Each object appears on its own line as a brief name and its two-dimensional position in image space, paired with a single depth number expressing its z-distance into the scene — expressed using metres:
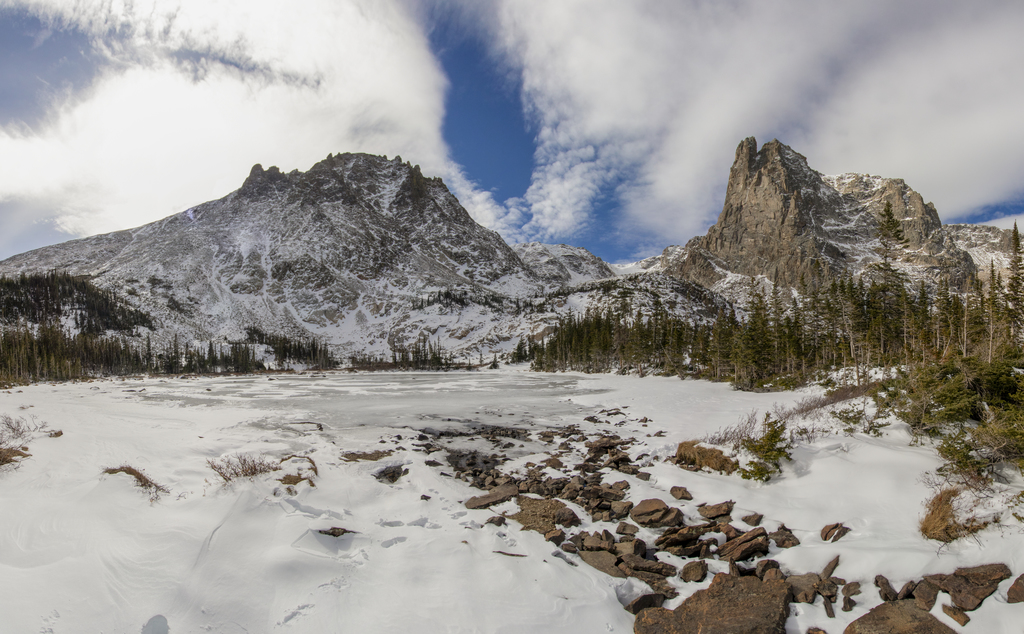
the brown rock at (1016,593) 4.92
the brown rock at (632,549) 7.25
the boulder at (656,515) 8.34
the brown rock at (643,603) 5.82
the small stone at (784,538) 7.19
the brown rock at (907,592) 5.53
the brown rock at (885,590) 5.57
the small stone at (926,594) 5.24
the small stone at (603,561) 6.80
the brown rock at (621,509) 8.98
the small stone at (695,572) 6.52
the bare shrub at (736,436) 11.61
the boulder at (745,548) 7.00
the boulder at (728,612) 5.33
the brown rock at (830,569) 6.18
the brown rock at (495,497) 9.78
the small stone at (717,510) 8.56
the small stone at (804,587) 5.81
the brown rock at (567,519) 8.62
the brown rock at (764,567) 6.49
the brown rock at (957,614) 4.88
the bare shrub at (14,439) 8.36
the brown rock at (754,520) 8.04
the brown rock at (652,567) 6.77
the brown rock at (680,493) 9.57
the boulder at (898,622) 4.93
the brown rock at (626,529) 8.12
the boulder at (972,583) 5.07
